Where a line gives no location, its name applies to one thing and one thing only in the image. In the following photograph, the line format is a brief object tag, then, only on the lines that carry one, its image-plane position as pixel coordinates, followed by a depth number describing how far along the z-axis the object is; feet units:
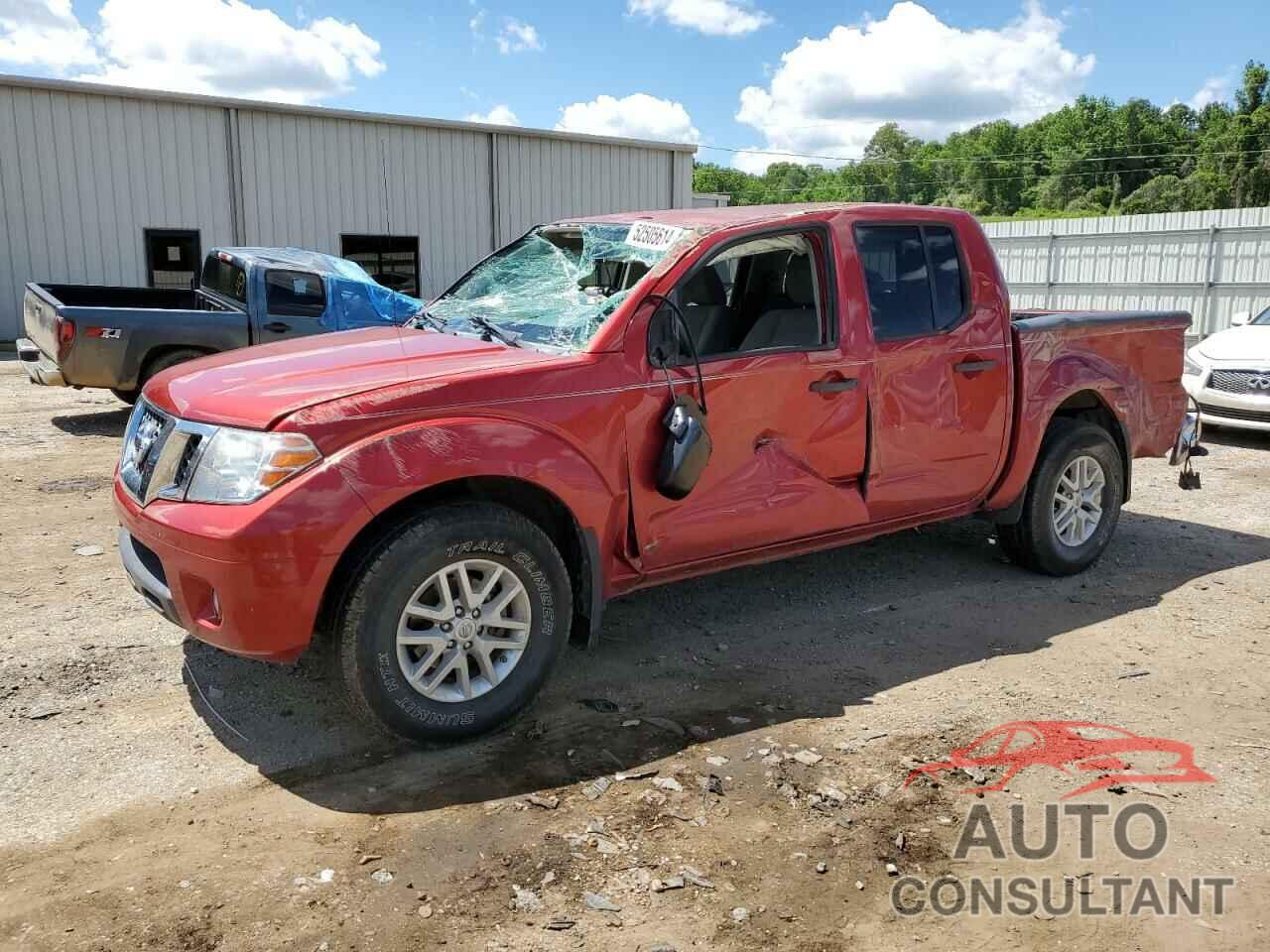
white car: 31.83
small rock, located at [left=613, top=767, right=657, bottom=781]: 11.26
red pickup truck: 10.85
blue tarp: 34.06
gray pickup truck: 29.48
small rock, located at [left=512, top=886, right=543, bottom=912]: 9.03
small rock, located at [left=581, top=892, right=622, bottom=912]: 9.02
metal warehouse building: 57.41
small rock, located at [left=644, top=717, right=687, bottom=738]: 12.40
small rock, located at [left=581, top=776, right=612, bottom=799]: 10.89
